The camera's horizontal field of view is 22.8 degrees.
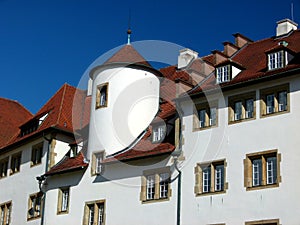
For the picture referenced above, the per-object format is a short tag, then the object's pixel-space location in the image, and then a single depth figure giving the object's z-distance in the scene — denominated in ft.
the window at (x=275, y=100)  108.06
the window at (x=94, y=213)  131.23
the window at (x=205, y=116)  116.88
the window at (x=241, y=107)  112.16
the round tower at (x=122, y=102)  135.44
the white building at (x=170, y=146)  107.55
